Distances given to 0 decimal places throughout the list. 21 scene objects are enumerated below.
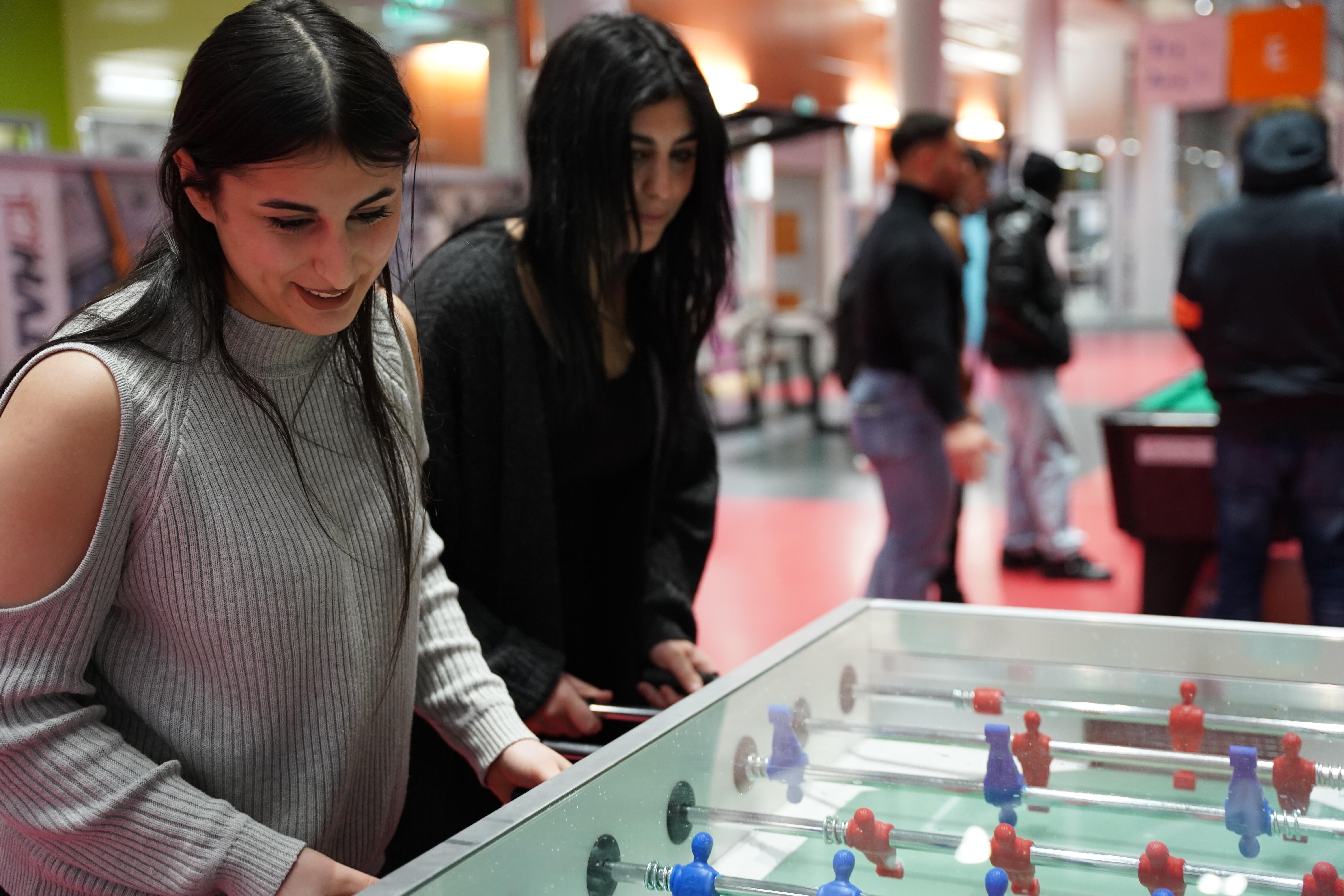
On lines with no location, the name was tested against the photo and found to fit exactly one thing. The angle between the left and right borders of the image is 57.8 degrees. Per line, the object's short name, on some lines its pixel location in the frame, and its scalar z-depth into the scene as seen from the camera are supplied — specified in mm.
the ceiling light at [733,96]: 8883
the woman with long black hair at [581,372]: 1607
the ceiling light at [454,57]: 4742
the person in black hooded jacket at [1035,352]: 4918
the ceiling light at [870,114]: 11078
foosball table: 1110
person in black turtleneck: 3521
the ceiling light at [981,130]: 14500
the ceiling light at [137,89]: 4617
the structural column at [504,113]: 4918
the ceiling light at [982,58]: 14562
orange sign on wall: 9031
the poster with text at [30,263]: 3625
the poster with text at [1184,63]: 9258
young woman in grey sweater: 975
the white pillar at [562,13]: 4359
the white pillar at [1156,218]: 18859
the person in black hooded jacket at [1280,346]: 3445
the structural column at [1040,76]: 11648
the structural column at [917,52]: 7953
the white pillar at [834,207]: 16094
